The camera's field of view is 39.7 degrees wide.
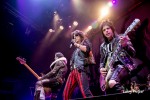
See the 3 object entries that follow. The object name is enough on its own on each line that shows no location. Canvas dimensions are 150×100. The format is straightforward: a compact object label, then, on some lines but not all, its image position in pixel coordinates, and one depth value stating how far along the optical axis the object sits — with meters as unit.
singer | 4.19
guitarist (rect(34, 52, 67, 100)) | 4.99
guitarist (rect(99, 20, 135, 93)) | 3.25
